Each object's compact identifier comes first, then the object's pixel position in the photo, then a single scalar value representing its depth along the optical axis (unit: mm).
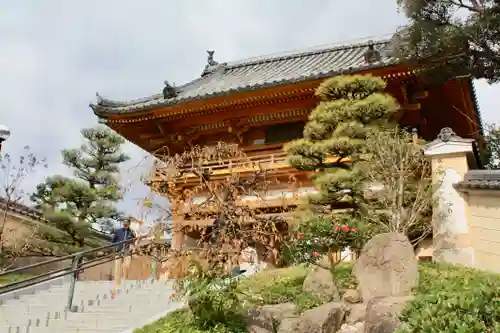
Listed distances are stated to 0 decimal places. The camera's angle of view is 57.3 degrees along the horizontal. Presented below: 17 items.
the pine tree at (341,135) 9688
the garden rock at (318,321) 6207
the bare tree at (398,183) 8852
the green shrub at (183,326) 6359
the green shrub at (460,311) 3576
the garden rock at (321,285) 7262
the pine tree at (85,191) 20617
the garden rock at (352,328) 6453
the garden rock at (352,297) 7066
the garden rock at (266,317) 6664
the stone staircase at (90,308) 7809
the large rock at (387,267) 6695
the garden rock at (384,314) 5539
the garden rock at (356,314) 6572
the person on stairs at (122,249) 11845
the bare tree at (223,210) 7367
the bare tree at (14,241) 16109
